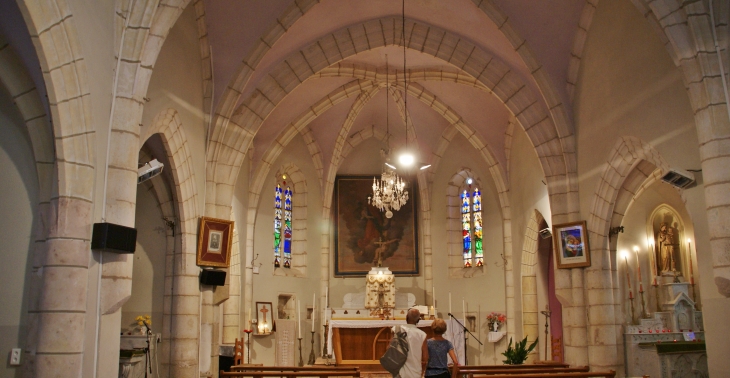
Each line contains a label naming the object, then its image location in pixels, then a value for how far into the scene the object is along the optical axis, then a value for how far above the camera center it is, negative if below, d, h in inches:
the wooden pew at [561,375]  253.4 -24.7
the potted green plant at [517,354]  418.9 -27.4
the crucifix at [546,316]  494.2 -4.2
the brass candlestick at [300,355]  546.0 -35.9
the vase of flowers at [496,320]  552.1 -7.6
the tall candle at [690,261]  461.1 +33.0
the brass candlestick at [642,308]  477.6 +1.2
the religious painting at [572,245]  391.5 +38.9
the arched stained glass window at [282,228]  606.5 +77.8
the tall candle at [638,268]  485.1 +30.3
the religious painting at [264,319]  549.3 -5.6
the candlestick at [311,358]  570.9 -39.4
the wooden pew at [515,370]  269.5 -25.3
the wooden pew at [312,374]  274.1 -25.4
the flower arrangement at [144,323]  362.3 -5.4
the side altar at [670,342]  346.0 -17.4
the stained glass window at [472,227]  610.5 +77.0
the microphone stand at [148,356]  343.1 -22.1
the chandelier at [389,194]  511.8 +90.4
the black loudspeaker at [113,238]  232.4 +26.5
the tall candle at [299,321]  584.4 -7.9
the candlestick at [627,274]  482.5 +26.0
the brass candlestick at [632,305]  476.4 +3.4
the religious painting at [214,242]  385.4 +41.2
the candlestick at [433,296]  606.6 +13.9
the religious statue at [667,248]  473.7 +44.1
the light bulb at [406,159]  419.8 +95.4
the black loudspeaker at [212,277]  384.5 +20.4
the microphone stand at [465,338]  539.8 -23.0
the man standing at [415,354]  238.5 -15.4
